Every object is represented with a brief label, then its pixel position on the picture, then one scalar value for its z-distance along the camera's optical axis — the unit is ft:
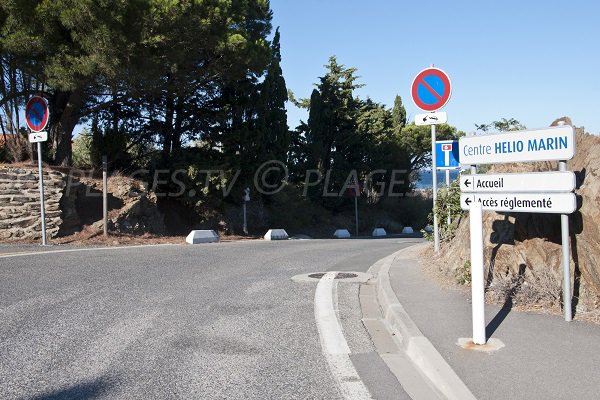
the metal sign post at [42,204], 43.57
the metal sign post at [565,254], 17.22
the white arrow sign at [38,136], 43.50
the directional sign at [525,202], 16.40
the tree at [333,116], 114.73
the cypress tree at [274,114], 79.66
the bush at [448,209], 31.86
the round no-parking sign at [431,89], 30.32
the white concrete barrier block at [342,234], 91.95
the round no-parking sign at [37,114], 44.18
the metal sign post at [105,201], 50.06
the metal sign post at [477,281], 16.19
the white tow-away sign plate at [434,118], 30.73
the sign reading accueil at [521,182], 16.52
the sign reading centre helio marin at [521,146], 16.55
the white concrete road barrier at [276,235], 66.47
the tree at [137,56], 48.50
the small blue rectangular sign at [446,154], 33.27
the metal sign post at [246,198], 73.94
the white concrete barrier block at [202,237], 52.33
